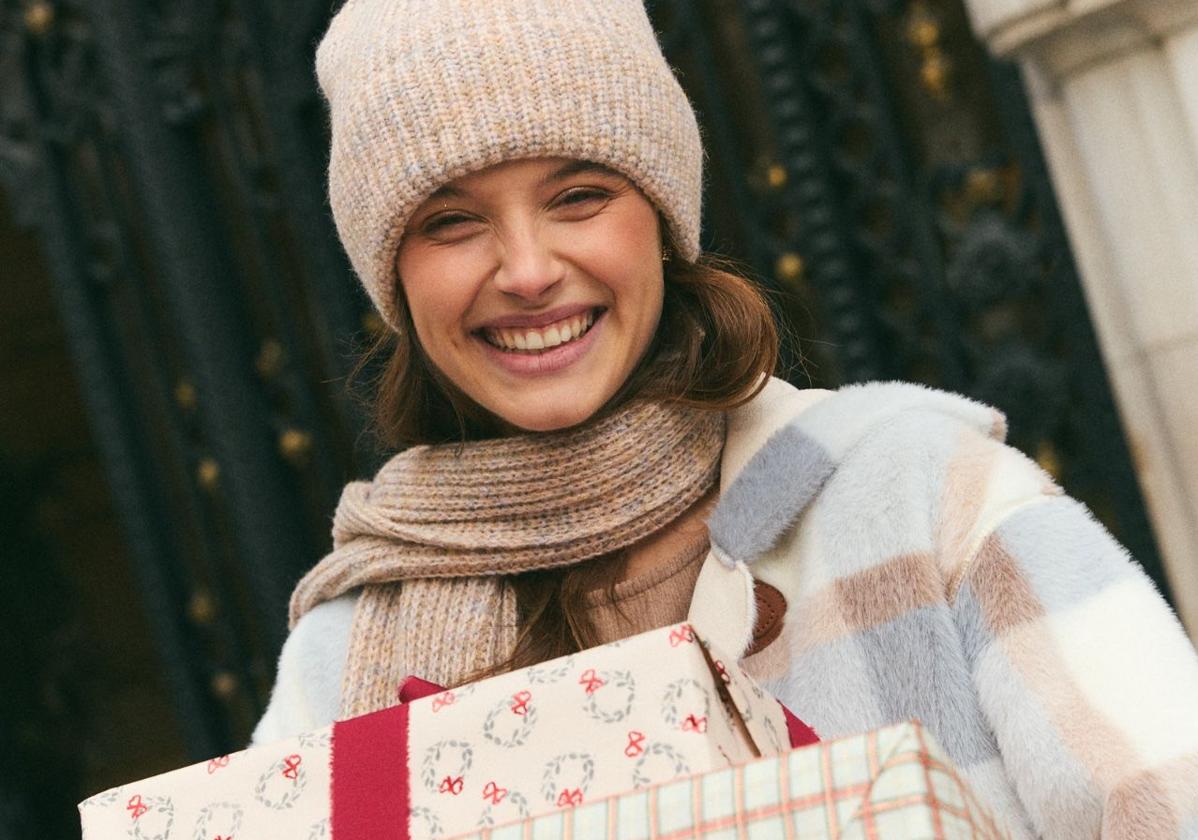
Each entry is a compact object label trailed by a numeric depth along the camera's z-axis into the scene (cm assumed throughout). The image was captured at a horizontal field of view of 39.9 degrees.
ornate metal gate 276
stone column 246
